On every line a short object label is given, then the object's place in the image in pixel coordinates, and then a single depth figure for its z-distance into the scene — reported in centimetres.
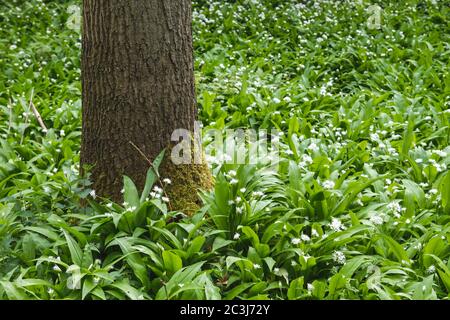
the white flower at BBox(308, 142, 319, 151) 450
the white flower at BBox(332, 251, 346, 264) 327
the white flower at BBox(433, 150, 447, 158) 450
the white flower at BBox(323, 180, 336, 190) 383
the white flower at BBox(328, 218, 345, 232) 339
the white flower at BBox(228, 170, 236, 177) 379
